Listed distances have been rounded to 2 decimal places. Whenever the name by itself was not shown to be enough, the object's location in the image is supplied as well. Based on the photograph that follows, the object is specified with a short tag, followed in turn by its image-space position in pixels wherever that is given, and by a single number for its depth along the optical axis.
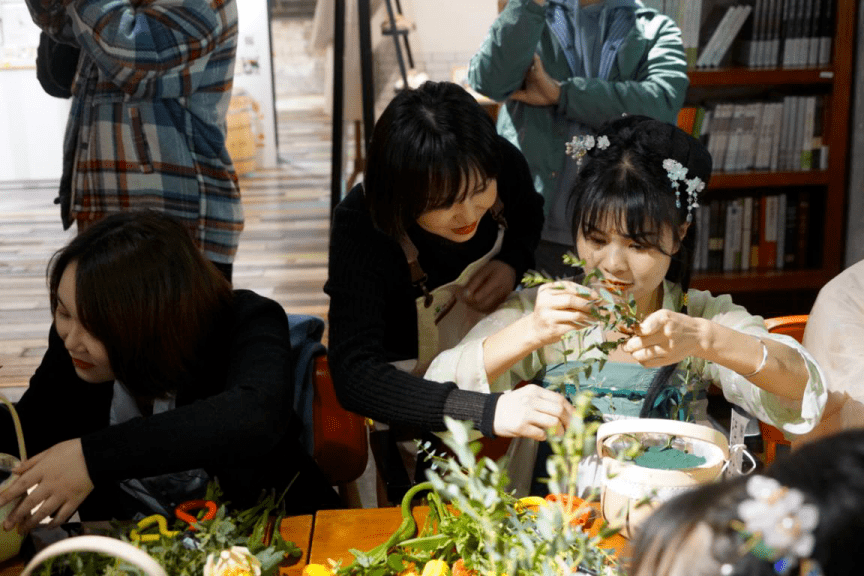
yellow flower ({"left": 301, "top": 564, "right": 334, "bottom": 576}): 1.17
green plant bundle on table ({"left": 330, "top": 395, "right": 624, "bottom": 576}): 0.83
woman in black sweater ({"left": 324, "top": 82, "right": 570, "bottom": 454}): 1.59
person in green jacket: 2.29
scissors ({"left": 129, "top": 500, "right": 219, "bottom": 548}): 1.22
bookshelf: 3.55
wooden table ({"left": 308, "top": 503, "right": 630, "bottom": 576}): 1.30
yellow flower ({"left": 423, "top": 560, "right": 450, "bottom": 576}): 1.13
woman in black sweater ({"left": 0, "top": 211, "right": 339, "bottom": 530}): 1.44
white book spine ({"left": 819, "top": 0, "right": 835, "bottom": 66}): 3.56
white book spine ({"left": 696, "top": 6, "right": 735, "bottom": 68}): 3.54
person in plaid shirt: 2.06
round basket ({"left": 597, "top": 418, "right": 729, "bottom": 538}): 1.16
